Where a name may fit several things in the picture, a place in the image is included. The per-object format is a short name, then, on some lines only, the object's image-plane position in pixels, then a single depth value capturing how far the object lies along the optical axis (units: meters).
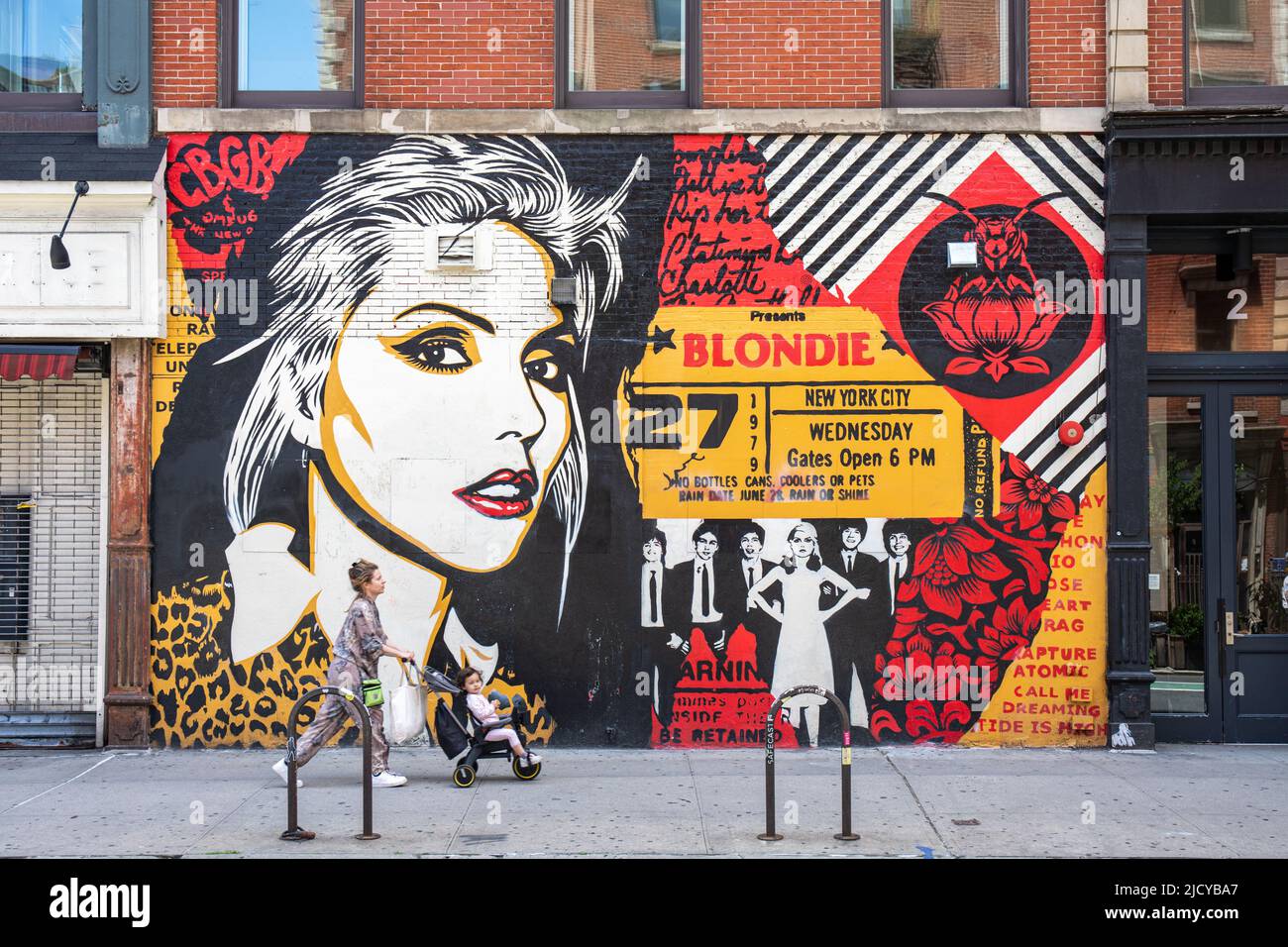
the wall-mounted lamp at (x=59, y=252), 10.92
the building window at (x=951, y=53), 11.73
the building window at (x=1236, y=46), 11.77
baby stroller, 9.84
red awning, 11.02
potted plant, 11.67
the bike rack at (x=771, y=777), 8.10
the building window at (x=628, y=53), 11.74
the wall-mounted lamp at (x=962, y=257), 11.38
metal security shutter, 11.58
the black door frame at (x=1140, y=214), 11.19
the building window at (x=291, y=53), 11.74
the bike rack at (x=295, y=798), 8.28
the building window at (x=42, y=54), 11.73
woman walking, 9.89
